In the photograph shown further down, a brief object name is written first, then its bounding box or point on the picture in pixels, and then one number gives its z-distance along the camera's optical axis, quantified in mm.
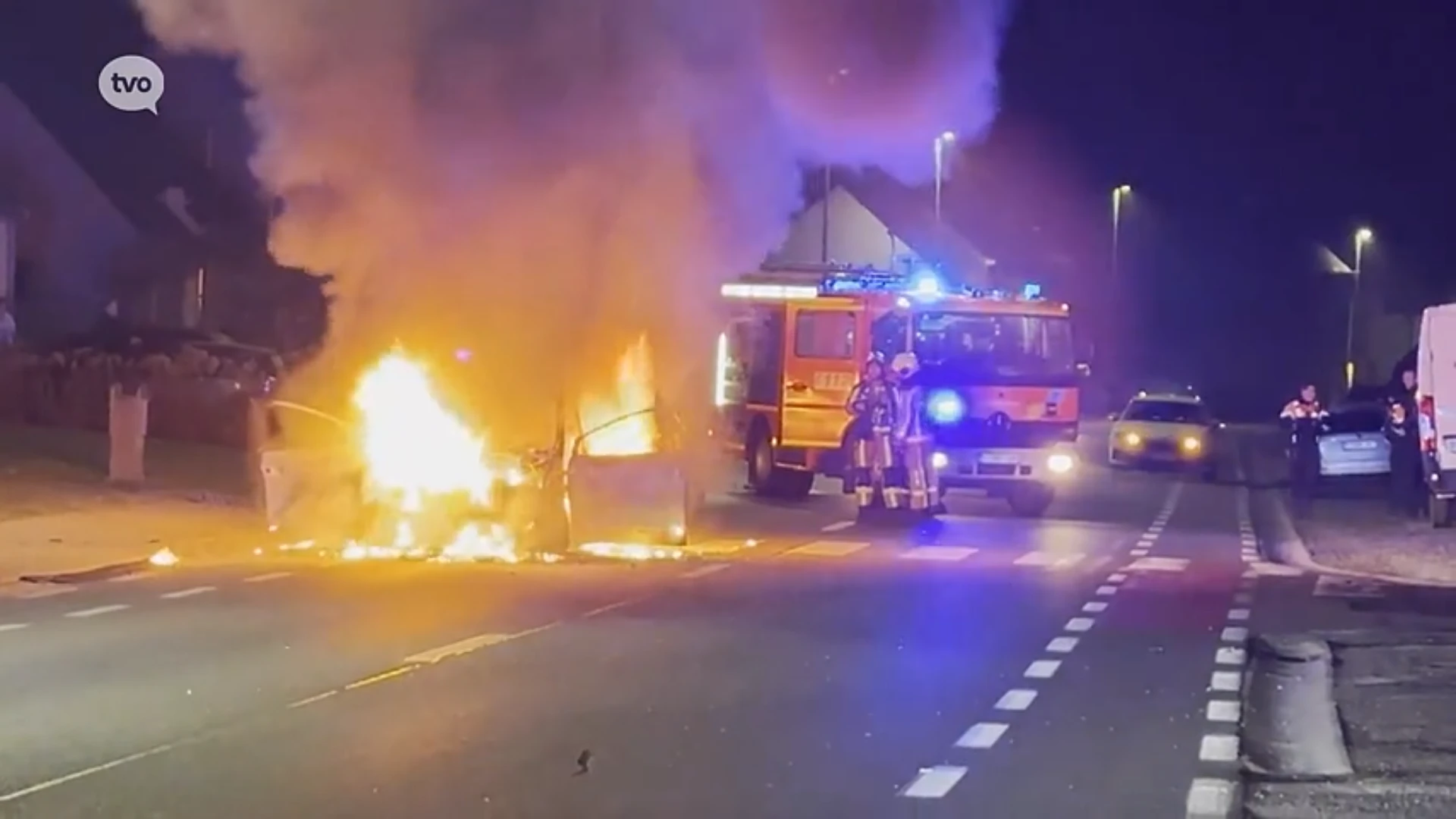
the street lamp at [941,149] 29155
